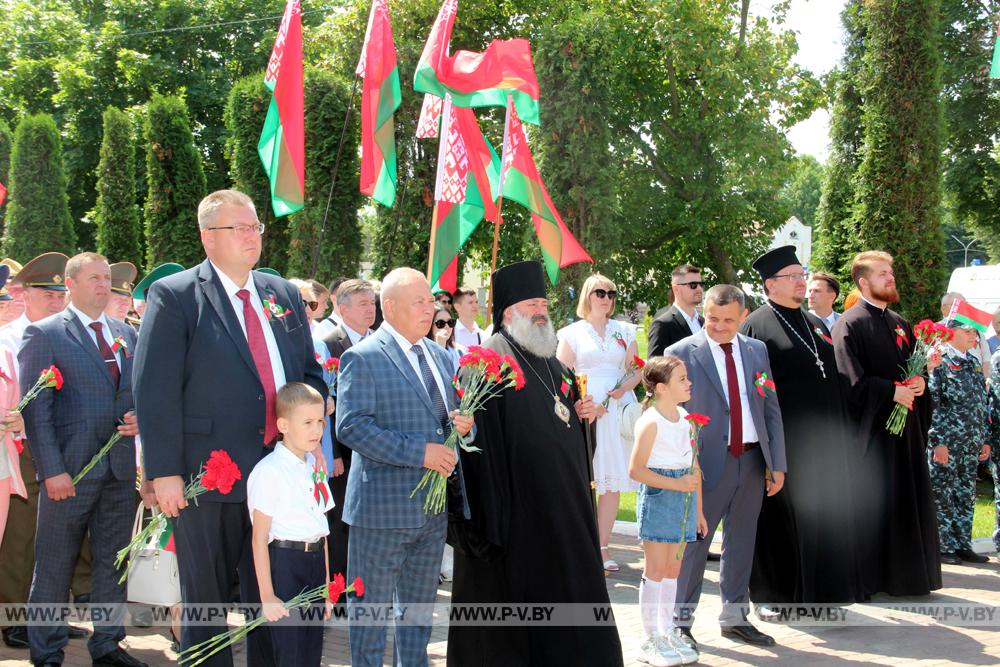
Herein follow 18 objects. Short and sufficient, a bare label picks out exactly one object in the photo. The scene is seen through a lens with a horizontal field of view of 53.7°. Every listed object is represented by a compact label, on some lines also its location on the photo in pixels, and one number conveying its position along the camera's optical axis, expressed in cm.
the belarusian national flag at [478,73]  920
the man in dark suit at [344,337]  700
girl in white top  587
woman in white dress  830
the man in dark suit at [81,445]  566
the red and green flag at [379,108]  923
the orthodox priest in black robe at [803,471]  705
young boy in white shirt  435
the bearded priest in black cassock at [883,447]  757
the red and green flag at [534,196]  915
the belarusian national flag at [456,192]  871
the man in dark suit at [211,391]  431
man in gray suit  646
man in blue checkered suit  470
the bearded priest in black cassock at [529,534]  523
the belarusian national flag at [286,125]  778
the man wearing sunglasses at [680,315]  831
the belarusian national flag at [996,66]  939
